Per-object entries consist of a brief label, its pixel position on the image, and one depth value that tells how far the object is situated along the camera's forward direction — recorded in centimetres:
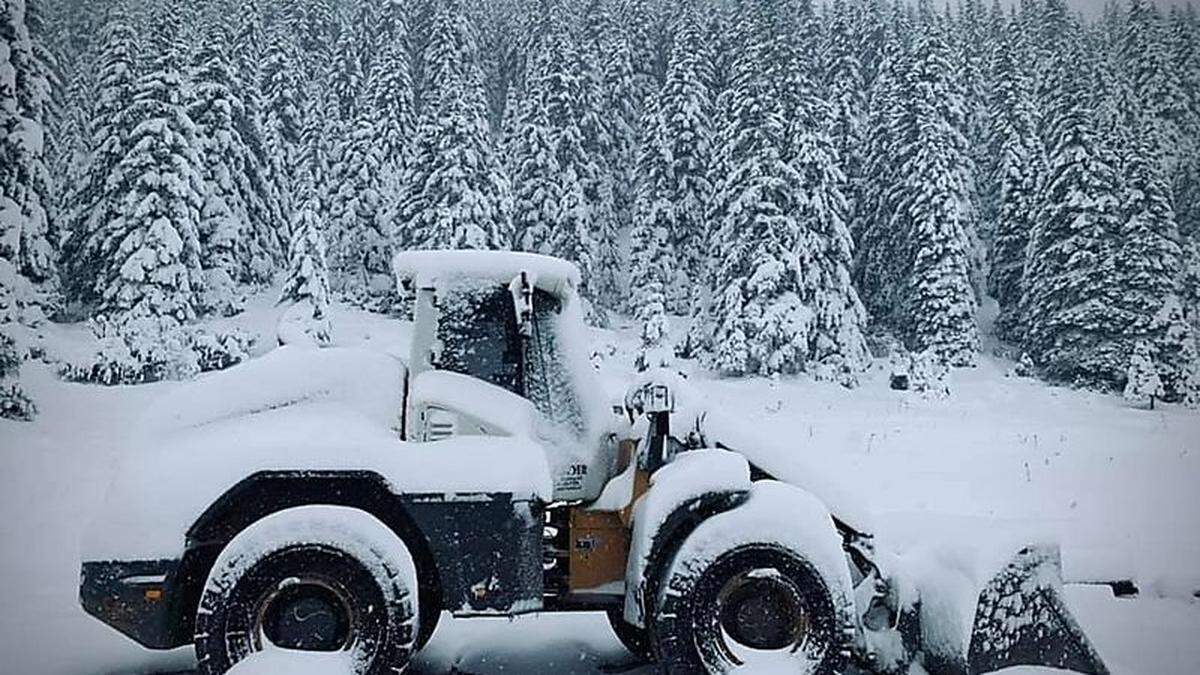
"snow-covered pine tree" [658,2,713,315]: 3931
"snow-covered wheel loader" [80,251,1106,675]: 486
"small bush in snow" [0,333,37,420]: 1586
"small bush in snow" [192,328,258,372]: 2611
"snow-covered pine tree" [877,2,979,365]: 3528
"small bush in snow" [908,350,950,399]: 2825
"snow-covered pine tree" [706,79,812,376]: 3070
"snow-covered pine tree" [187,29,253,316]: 3391
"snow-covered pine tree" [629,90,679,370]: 3856
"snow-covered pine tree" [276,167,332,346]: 3225
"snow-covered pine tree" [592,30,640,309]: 4459
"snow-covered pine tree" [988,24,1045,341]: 3928
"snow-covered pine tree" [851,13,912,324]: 3841
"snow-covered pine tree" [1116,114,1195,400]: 2592
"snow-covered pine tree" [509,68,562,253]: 3862
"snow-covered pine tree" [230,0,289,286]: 3800
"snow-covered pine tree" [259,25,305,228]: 4106
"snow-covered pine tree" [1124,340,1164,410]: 2472
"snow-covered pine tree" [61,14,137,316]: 2994
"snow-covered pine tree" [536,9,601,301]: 3822
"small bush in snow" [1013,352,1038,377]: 3369
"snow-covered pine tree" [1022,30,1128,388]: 3148
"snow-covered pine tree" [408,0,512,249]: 3522
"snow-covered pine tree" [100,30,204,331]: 2753
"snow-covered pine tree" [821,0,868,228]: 3981
